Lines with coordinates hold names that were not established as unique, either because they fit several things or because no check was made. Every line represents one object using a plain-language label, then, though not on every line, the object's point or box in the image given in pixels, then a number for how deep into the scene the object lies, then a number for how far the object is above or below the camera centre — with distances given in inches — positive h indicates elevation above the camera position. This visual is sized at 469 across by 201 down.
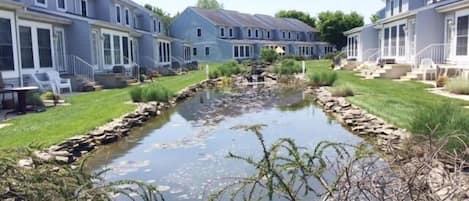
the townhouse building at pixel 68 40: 661.3 +54.8
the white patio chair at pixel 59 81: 788.6 -24.9
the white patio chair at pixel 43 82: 748.0 -23.7
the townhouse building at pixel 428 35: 847.7 +56.7
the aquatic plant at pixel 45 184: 131.0 -34.5
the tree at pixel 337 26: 2787.9 +220.8
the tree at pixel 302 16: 3385.8 +346.1
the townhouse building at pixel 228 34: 2242.9 +158.6
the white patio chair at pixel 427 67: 880.9 -12.2
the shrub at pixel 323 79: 912.9 -32.8
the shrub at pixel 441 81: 730.2 -32.7
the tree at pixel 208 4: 3705.7 +491.1
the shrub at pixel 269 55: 1809.8 +33.3
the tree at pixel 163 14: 3248.3 +383.7
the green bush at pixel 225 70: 1256.2 -18.0
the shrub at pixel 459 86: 625.3 -36.4
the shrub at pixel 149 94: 673.0 -41.3
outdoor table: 552.4 -36.9
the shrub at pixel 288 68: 1255.5 -13.1
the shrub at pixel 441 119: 301.9 -40.3
